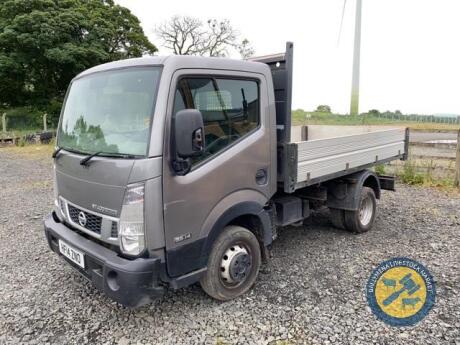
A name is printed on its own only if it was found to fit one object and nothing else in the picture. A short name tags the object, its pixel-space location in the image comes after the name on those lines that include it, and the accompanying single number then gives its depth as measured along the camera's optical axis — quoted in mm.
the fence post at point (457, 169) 7074
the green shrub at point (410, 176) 7574
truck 2291
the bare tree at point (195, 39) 33531
